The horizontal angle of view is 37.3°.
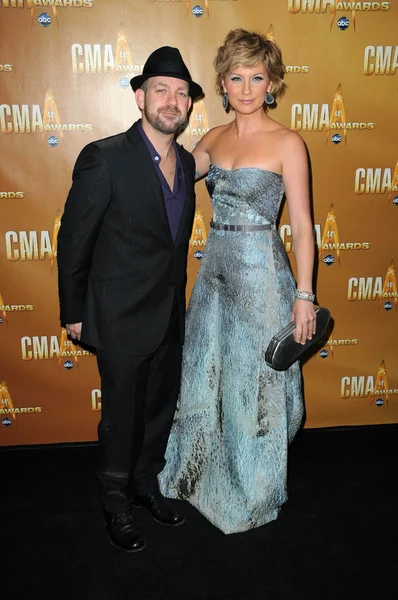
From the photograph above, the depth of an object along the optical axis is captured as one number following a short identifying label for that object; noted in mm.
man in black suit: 2475
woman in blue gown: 2580
